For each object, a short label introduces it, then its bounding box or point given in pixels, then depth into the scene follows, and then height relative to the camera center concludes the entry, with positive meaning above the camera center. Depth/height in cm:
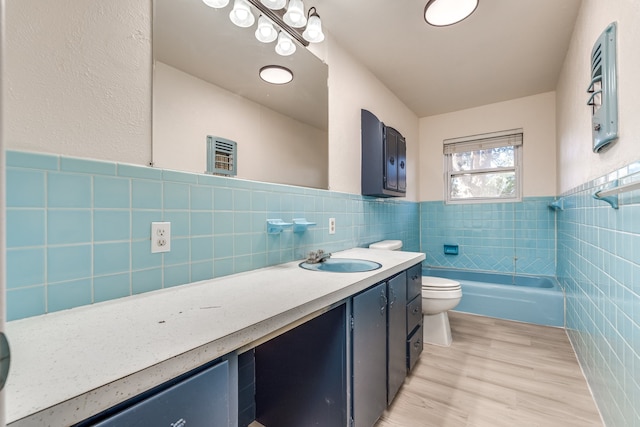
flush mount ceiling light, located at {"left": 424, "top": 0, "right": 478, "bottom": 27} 167 +130
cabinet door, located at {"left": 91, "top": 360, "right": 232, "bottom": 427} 48 -37
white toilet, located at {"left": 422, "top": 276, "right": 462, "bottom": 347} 213 -72
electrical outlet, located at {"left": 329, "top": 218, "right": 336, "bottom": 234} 196 -8
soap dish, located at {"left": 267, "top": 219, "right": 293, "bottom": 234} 146 -6
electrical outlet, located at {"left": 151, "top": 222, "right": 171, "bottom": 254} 100 -8
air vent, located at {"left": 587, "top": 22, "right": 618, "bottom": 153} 118 +58
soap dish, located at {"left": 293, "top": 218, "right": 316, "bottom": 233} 161 -6
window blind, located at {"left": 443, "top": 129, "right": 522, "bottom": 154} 325 +92
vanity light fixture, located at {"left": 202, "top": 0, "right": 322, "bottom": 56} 136 +109
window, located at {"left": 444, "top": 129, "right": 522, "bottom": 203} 329 +60
